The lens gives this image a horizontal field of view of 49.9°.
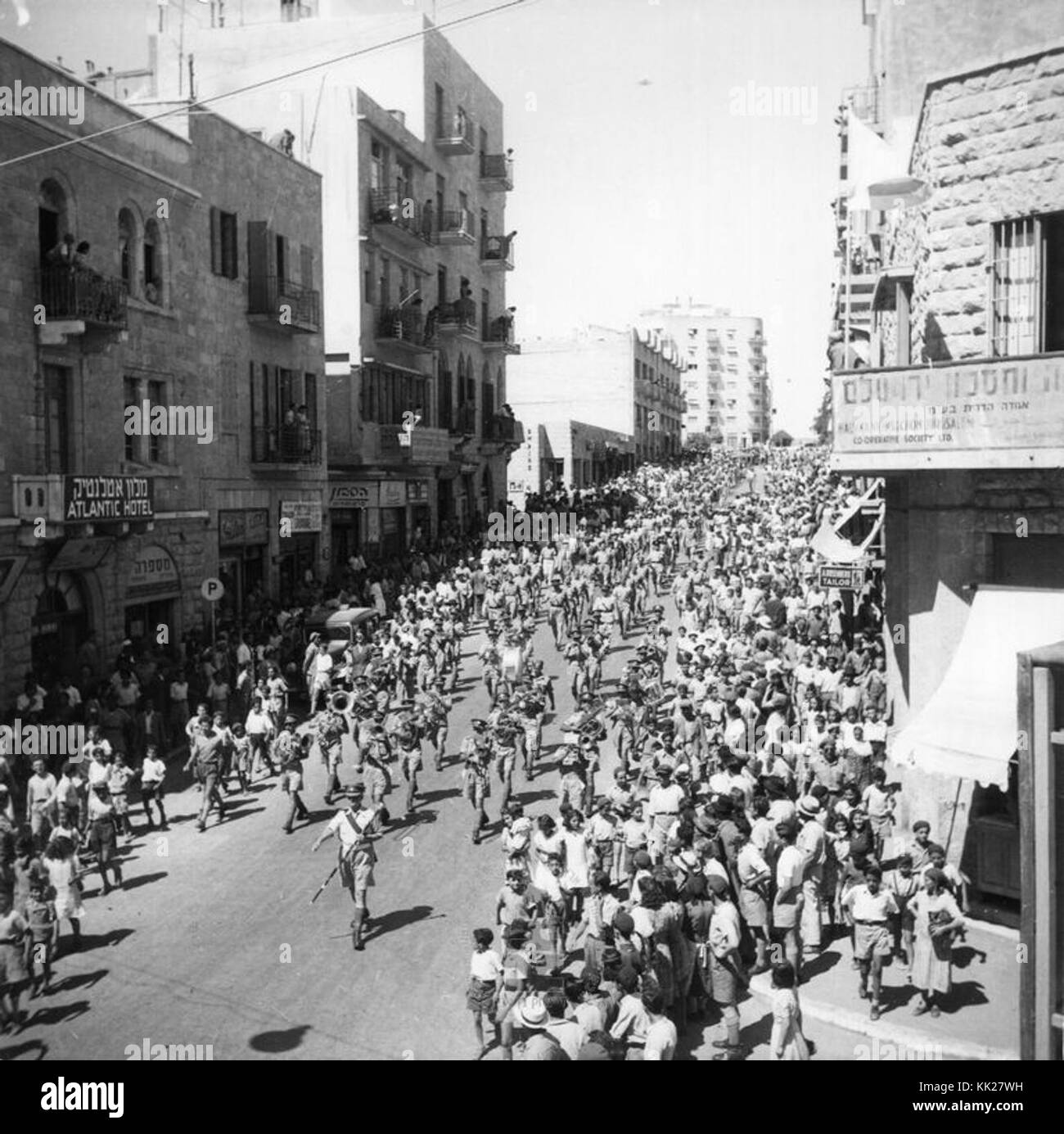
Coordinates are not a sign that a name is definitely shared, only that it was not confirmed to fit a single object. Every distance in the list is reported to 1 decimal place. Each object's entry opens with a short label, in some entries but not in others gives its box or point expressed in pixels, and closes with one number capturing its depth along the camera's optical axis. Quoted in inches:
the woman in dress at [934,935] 396.8
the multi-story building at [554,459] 2297.0
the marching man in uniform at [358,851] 474.6
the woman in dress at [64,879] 466.9
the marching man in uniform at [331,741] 657.0
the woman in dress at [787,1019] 343.3
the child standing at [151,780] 616.4
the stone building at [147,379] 792.9
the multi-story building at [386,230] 1429.6
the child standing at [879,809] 500.7
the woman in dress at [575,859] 468.4
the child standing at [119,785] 589.9
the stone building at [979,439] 496.7
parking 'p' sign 959.6
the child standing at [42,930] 437.7
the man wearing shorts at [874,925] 399.5
